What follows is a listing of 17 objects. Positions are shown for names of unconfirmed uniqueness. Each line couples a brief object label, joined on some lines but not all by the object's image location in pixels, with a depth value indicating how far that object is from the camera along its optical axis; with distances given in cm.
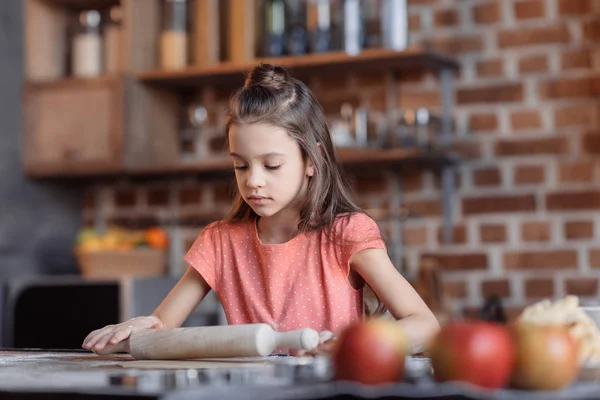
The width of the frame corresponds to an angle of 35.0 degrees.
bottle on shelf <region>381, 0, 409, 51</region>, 279
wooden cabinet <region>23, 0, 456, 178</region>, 299
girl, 150
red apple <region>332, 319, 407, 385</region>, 75
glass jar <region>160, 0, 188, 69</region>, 313
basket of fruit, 301
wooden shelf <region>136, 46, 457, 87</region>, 277
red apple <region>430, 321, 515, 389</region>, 73
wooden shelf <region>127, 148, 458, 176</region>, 270
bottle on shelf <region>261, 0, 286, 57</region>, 295
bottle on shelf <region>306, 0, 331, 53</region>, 288
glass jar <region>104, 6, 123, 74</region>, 322
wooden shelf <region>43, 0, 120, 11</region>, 336
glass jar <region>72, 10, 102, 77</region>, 326
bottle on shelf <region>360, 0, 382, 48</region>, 300
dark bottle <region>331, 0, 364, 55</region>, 282
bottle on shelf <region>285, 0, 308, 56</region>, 293
